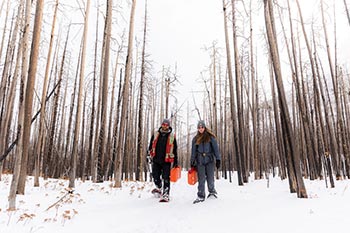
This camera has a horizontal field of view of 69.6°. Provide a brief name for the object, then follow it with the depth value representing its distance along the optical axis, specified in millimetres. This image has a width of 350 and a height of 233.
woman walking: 5578
